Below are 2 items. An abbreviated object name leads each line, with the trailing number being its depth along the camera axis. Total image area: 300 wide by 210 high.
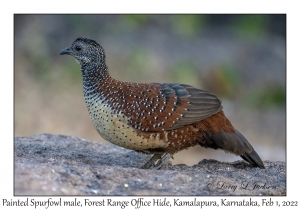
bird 12.42
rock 9.57
